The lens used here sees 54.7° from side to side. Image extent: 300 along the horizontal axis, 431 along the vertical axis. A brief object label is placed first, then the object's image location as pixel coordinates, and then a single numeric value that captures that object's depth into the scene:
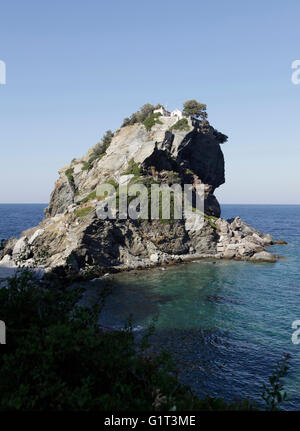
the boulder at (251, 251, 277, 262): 57.78
